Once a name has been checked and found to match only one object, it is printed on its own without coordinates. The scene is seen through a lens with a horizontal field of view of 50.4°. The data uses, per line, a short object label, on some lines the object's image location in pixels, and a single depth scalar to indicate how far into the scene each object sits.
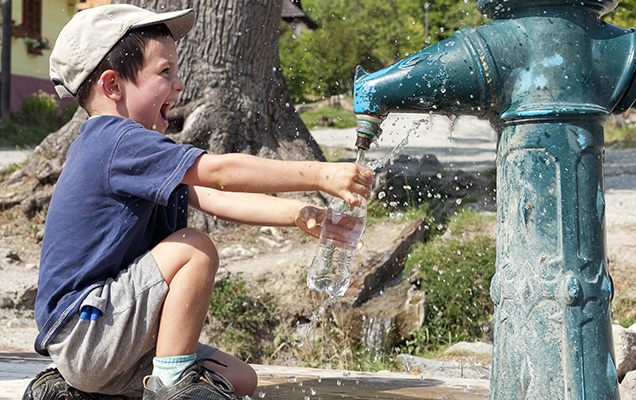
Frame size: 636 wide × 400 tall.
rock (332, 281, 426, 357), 4.21
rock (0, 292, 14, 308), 4.39
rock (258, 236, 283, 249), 5.19
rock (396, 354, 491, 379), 3.44
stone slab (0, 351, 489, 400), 2.31
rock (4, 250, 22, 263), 4.97
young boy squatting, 1.81
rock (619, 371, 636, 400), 2.60
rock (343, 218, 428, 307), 4.35
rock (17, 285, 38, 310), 4.45
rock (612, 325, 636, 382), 3.15
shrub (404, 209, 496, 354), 4.30
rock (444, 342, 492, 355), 3.96
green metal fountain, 1.73
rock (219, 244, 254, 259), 5.00
